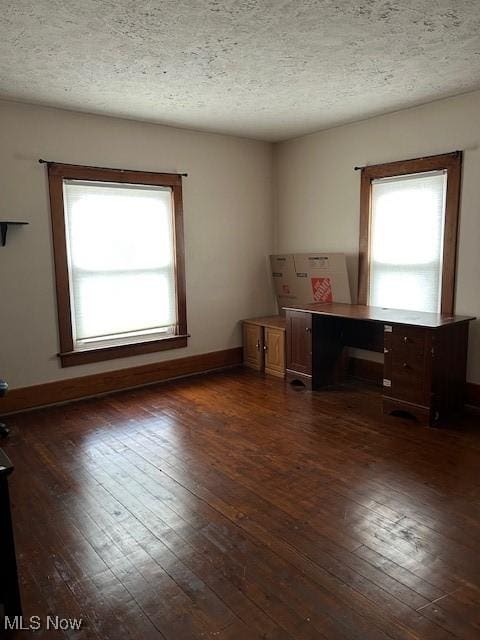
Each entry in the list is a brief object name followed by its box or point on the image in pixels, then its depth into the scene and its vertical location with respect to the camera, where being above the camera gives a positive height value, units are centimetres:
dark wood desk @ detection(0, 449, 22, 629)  176 -111
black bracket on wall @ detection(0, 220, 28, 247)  395 +25
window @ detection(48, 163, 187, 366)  437 -4
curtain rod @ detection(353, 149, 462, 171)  403 +86
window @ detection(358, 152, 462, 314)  415 +19
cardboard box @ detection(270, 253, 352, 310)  507 -26
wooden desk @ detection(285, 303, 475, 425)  369 -83
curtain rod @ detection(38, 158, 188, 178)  415 +85
